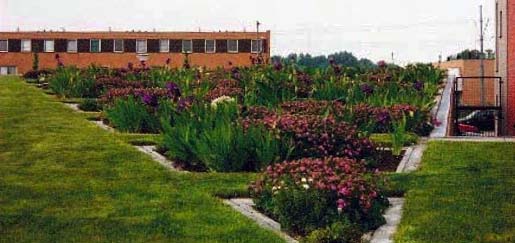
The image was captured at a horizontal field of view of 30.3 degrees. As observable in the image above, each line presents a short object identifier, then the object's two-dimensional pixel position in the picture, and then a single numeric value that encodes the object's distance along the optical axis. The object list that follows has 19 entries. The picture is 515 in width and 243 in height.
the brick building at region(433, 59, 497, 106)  58.69
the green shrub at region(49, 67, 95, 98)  25.70
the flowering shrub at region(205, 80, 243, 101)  19.12
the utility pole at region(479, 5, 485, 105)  76.01
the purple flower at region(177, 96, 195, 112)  14.33
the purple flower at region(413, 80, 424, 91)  21.11
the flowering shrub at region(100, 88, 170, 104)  18.82
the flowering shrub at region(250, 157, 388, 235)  7.88
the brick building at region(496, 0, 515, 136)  30.09
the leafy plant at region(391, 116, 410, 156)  12.99
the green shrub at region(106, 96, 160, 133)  16.06
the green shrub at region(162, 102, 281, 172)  11.20
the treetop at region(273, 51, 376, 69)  93.35
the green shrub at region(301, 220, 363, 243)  7.28
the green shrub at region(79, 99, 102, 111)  21.28
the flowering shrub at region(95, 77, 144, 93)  24.84
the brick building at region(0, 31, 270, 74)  76.44
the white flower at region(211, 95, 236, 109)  14.35
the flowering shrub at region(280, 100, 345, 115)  16.23
